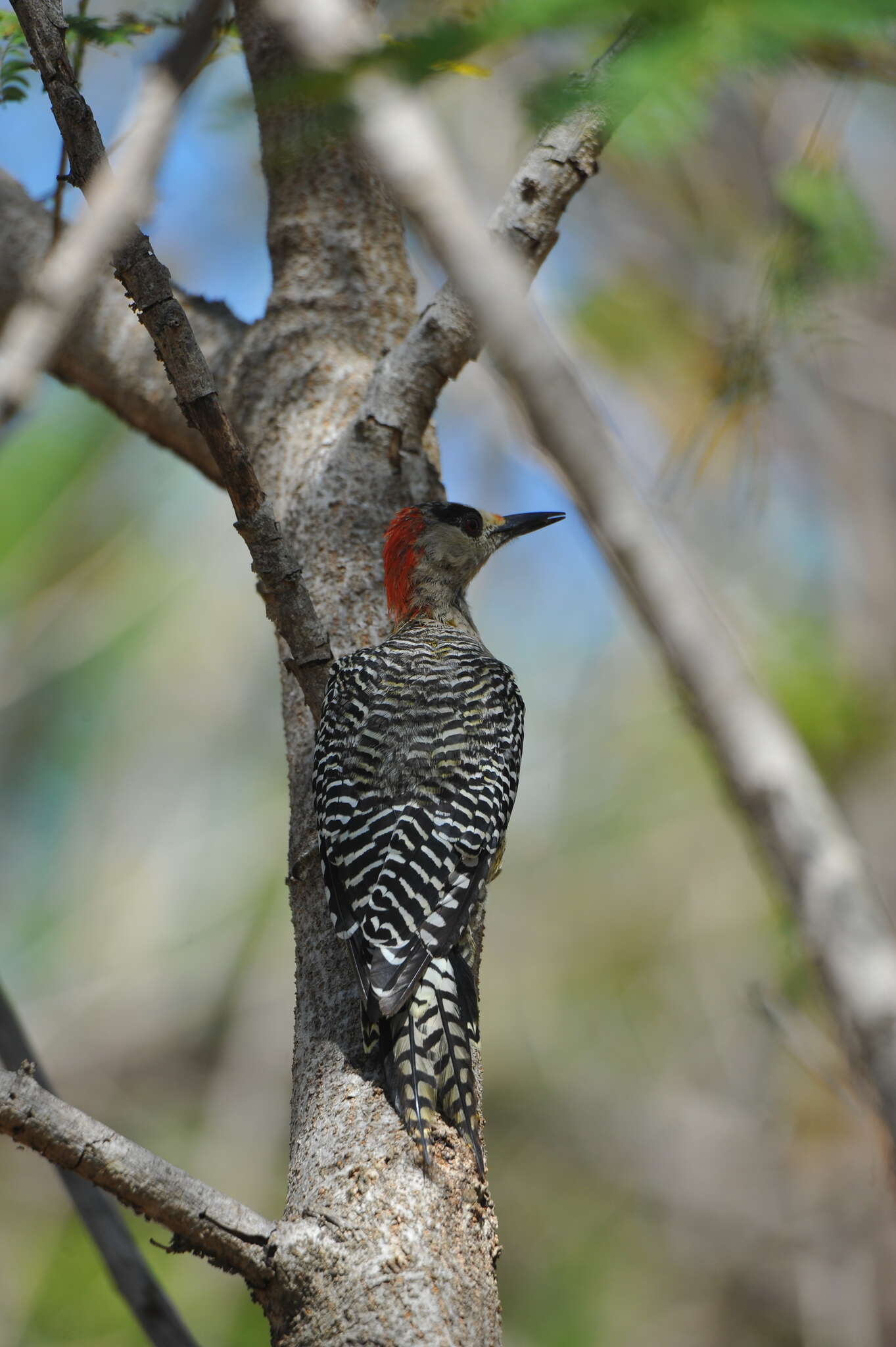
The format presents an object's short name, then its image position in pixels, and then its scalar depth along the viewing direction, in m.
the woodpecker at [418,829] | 5.79
